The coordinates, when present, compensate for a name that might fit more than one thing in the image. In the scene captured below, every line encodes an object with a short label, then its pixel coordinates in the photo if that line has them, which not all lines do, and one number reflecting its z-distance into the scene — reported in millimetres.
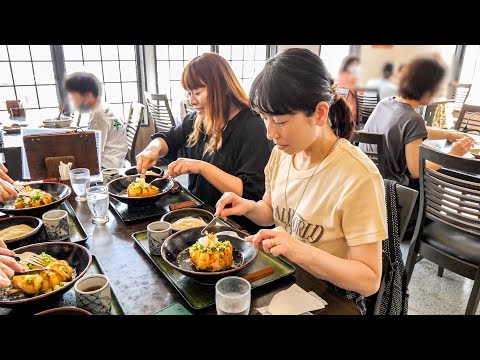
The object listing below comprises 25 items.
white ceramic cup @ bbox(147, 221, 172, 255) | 1176
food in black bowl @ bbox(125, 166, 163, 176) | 1940
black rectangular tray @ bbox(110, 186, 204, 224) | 1479
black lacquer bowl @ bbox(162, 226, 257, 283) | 997
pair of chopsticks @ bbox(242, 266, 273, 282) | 1028
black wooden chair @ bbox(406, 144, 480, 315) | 1777
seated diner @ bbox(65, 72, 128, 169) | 2986
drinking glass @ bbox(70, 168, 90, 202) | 1596
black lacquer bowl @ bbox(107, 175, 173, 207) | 1517
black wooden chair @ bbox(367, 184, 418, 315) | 1207
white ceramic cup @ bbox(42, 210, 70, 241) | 1269
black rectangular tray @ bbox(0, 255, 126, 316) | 885
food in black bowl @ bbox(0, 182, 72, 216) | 1413
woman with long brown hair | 1760
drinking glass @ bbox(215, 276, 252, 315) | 843
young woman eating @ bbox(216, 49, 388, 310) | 1026
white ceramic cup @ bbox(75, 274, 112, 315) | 867
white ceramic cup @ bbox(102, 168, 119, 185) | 1857
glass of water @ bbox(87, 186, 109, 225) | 1399
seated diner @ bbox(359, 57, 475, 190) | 2322
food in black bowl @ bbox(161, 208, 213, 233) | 1346
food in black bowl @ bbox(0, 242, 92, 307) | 893
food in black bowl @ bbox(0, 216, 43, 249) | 1188
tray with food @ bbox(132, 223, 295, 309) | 993
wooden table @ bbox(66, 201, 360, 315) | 930
